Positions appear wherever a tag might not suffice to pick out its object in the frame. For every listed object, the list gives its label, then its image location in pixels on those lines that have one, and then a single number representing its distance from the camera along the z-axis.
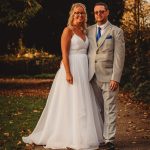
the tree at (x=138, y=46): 18.56
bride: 8.12
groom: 7.93
